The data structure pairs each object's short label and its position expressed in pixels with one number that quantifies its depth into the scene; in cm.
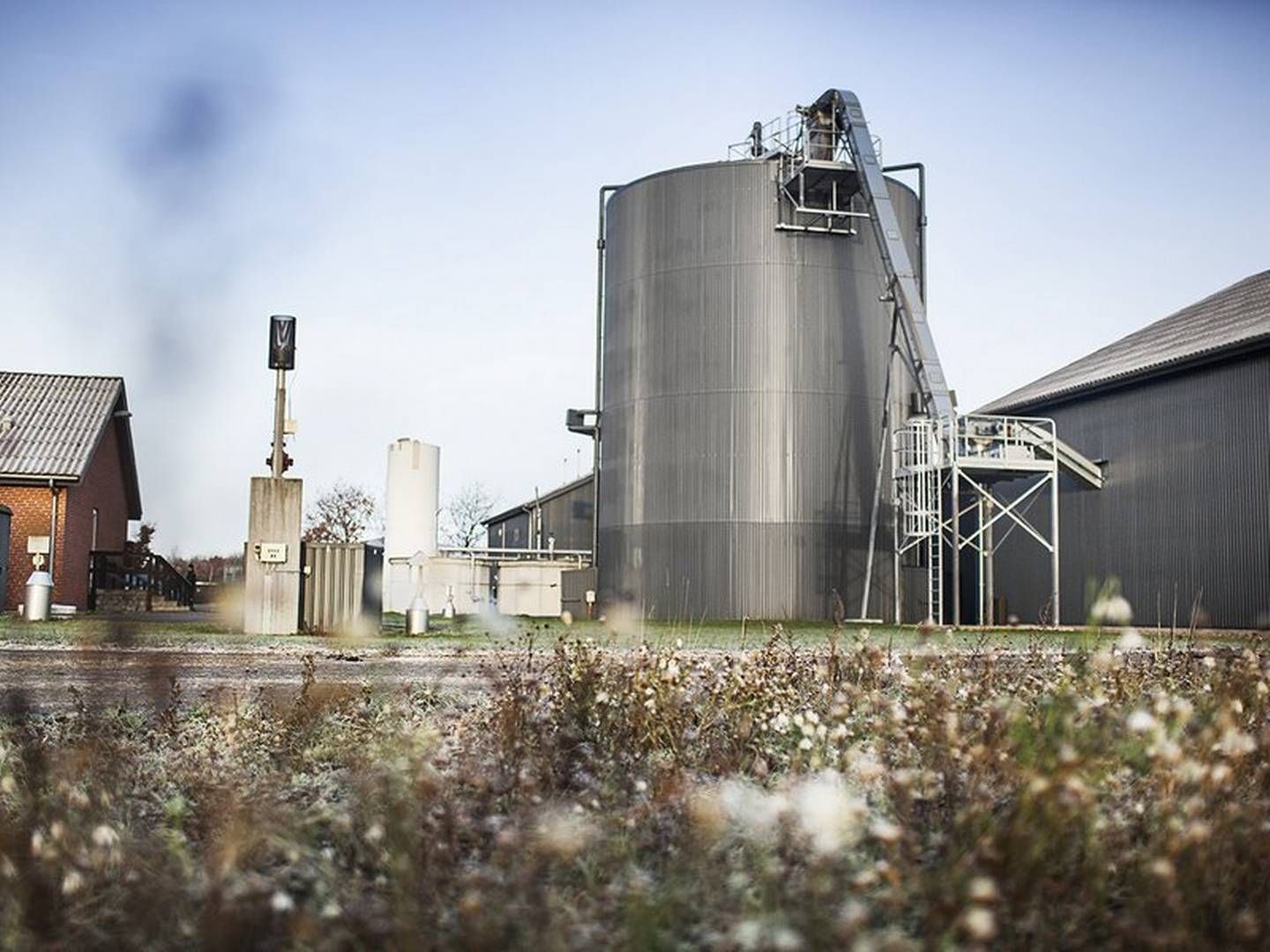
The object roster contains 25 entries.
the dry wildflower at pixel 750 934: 285
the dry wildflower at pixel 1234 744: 395
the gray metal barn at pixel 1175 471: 2605
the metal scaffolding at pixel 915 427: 2856
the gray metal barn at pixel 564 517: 4456
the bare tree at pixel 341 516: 7100
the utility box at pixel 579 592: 3353
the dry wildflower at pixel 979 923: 251
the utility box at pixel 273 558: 1948
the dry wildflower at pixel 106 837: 381
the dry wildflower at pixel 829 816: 339
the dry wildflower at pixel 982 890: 262
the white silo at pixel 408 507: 3866
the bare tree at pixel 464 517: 8406
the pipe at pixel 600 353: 3397
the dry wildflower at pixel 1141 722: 351
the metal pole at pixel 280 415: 1972
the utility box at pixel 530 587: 3812
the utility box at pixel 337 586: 2017
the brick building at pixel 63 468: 3080
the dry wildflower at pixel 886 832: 298
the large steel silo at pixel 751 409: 2973
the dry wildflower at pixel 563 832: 364
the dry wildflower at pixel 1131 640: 466
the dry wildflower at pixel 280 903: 313
